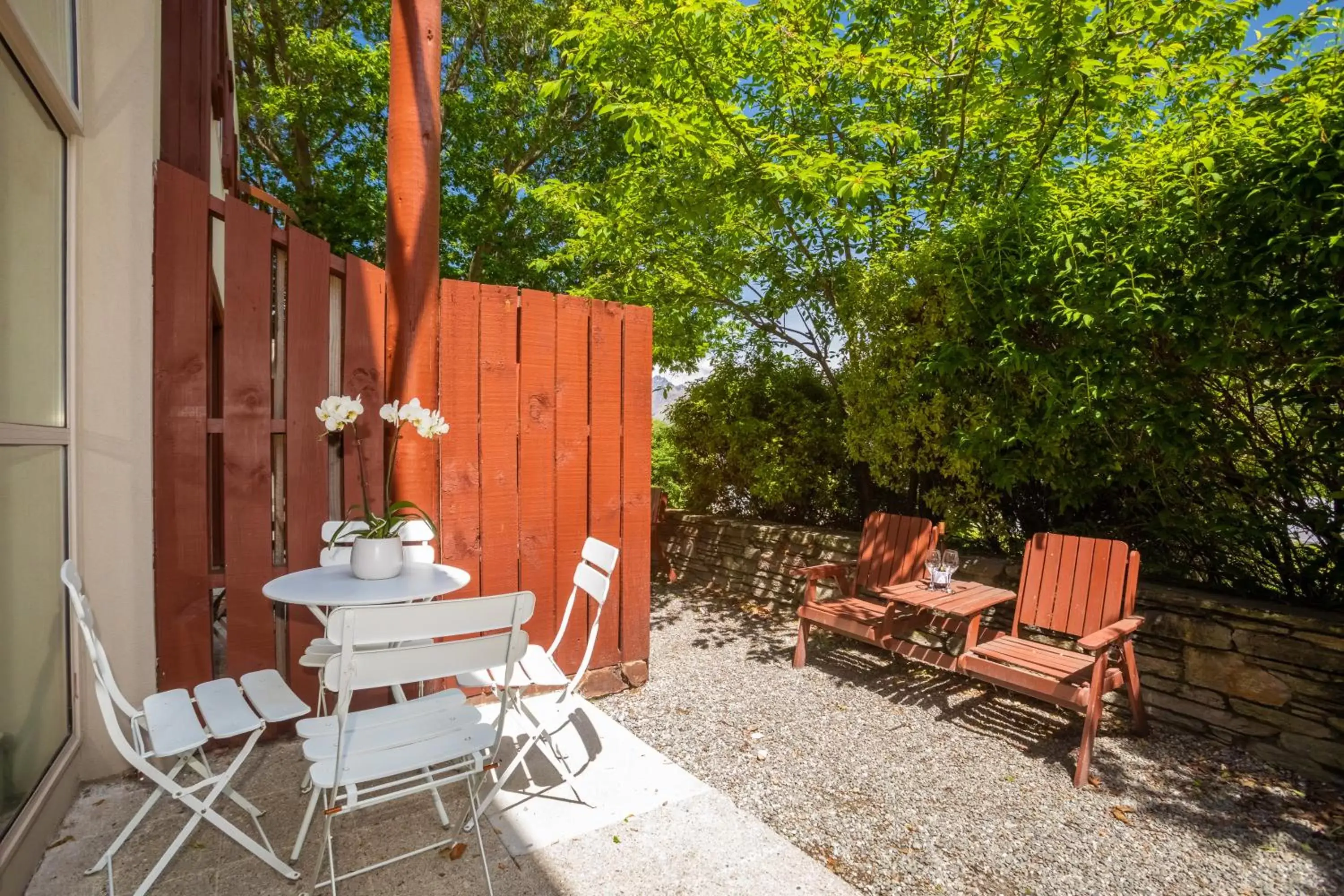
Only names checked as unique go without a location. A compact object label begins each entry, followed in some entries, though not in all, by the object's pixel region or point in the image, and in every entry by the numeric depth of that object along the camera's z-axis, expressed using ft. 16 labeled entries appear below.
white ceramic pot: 8.54
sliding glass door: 6.75
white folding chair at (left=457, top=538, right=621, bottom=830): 8.27
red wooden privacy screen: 9.21
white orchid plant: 8.44
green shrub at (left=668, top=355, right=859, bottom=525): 20.17
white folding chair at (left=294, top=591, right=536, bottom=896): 5.99
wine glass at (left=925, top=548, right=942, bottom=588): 12.56
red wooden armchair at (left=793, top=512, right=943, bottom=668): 13.21
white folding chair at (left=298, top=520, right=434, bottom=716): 8.58
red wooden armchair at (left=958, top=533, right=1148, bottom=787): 9.89
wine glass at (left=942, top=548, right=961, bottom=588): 12.44
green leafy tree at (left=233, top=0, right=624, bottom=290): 32.60
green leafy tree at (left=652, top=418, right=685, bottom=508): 25.55
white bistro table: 7.40
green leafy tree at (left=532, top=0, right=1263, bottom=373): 13.12
